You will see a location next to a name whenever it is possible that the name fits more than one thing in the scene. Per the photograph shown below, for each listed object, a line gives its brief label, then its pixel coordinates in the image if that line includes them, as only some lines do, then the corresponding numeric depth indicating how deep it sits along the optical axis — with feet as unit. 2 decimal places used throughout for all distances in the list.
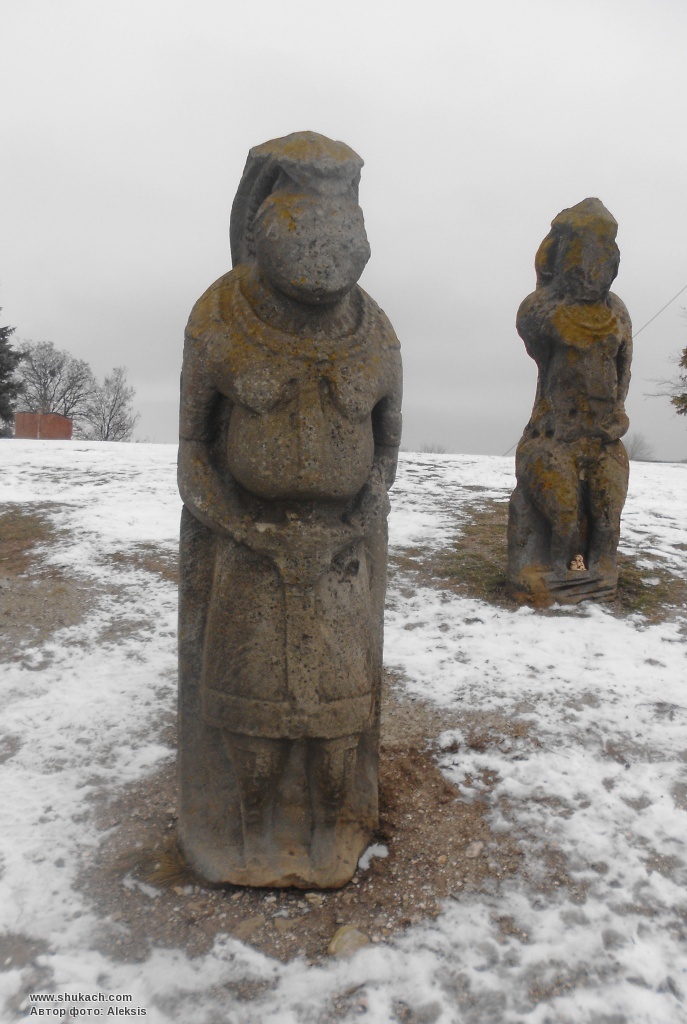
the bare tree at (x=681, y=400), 69.69
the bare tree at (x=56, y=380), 128.77
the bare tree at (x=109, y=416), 134.00
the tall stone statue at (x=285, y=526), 9.20
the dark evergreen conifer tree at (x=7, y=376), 87.86
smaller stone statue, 20.35
